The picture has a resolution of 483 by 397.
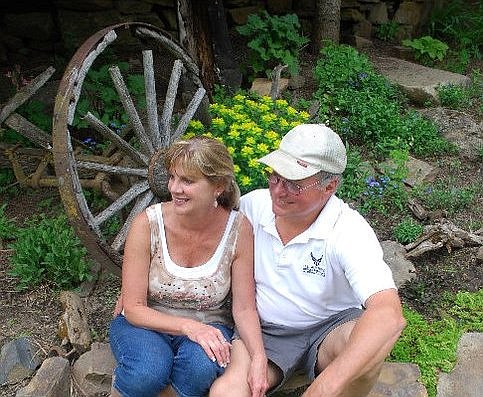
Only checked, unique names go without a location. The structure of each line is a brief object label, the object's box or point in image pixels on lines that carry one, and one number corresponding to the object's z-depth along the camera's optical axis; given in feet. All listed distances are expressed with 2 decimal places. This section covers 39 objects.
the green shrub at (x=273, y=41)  18.76
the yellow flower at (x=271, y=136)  13.88
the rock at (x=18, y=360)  11.09
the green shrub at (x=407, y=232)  14.21
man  7.93
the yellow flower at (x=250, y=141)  13.62
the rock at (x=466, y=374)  10.37
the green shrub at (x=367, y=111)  17.67
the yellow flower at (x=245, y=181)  12.83
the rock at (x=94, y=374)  10.70
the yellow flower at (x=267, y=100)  15.56
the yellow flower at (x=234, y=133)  13.74
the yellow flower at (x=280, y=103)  15.60
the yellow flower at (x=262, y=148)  13.47
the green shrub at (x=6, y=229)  14.64
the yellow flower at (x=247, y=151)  13.33
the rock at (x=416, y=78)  20.03
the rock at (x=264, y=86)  18.66
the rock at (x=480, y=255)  13.47
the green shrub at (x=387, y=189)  15.38
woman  8.58
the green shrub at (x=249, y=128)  13.43
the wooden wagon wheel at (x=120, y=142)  10.93
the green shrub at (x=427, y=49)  22.80
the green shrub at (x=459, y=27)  24.00
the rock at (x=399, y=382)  9.92
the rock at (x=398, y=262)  13.01
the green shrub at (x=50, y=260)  12.85
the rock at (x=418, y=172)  16.46
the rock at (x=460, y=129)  18.00
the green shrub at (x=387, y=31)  24.61
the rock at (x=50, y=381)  10.43
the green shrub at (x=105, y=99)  15.92
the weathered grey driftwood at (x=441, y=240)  13.66
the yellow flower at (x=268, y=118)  14.56
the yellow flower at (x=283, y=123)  14.68
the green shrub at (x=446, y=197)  15.56
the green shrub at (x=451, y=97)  19.93
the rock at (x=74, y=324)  11.30
